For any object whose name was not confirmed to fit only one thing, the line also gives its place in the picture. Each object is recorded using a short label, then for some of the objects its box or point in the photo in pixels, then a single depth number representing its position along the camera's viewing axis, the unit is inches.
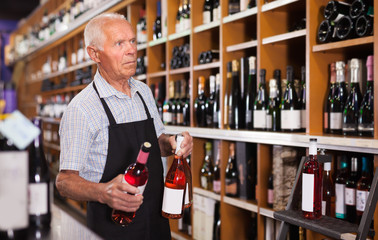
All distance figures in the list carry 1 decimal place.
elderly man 70.1
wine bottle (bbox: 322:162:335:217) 85.2
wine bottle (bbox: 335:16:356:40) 83.3
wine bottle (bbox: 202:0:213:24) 127.9
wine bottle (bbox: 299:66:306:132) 99.6
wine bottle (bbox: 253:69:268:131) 104.7
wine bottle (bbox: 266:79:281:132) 104.0
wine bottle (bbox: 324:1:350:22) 85.2
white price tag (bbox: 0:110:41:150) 40.0
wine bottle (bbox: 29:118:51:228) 50.2
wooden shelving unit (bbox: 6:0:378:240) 88.7
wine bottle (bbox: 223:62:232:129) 117.9
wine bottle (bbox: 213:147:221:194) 119.6
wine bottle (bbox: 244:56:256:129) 114.9
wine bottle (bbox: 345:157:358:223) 84.4
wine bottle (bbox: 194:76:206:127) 131.9
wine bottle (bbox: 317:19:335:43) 86.0
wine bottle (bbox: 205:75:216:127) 128.7
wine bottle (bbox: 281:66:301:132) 96.3
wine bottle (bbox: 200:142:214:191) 129.5
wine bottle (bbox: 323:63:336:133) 89.8
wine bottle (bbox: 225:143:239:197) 115.0
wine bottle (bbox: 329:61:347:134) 86.9
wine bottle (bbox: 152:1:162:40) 153.7
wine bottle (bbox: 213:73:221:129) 121.8
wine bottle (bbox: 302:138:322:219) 69.7
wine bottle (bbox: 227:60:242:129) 116.8
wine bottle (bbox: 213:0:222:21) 118.8
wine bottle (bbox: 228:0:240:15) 116.6
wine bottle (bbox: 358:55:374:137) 83.5
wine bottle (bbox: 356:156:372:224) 81.0
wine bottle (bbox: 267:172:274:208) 102.4
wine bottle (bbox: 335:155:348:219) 85.9
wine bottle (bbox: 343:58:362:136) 87.6
